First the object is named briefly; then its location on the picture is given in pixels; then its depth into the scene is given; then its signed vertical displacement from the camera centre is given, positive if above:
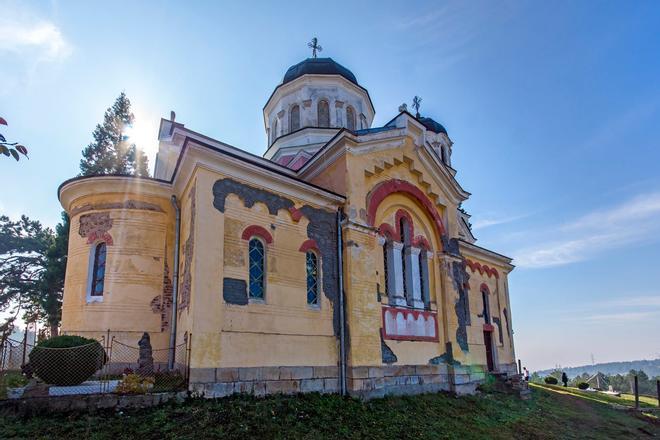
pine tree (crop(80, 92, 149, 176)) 29.08 +12.29
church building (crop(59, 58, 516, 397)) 11.53 +2.17
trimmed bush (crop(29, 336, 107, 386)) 9.41 -0.31
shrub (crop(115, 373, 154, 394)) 9.75 -0.88
